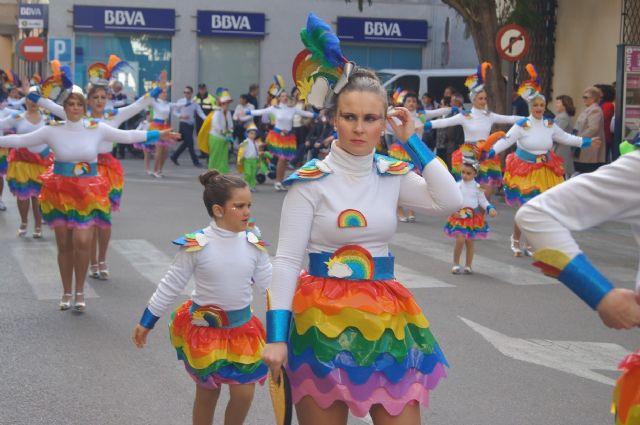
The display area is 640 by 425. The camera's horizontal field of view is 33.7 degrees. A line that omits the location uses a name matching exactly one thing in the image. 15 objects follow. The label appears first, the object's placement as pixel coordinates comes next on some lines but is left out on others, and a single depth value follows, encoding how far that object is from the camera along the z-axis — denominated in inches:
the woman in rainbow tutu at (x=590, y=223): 121.3
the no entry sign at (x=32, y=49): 1190.3
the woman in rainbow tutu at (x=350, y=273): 156.2
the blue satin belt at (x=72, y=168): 369.7
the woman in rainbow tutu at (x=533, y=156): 510.9
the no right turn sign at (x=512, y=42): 748.0
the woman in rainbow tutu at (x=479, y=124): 585.0
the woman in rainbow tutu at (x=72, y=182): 361.7
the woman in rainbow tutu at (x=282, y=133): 869.2
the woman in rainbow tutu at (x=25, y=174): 550.0
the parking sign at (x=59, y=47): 1229.7
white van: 1069.8
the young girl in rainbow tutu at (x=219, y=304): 207.8
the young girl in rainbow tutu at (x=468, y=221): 450.9
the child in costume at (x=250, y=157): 814.5
